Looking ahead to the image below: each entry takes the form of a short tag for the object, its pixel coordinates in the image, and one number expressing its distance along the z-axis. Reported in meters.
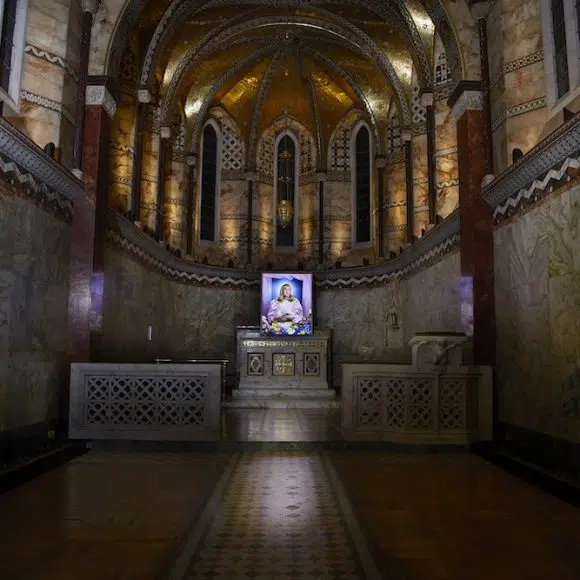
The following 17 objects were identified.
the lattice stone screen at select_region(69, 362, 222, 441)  8.50
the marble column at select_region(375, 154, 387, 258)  17.80
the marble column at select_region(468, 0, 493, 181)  9.76
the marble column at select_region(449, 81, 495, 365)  9.22
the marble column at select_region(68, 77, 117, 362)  9.16
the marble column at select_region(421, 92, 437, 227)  13.41
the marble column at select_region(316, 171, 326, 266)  19.50
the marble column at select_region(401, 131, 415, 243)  15.32
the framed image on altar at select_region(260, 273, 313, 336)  16.16
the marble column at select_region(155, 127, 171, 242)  15.54
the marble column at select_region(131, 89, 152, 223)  13.66
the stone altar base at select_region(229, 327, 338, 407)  15.35
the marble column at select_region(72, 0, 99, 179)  9.55
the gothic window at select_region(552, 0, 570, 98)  8.27
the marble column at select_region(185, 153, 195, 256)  17.73
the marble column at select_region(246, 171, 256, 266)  19.38
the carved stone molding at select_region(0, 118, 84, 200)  6.74
